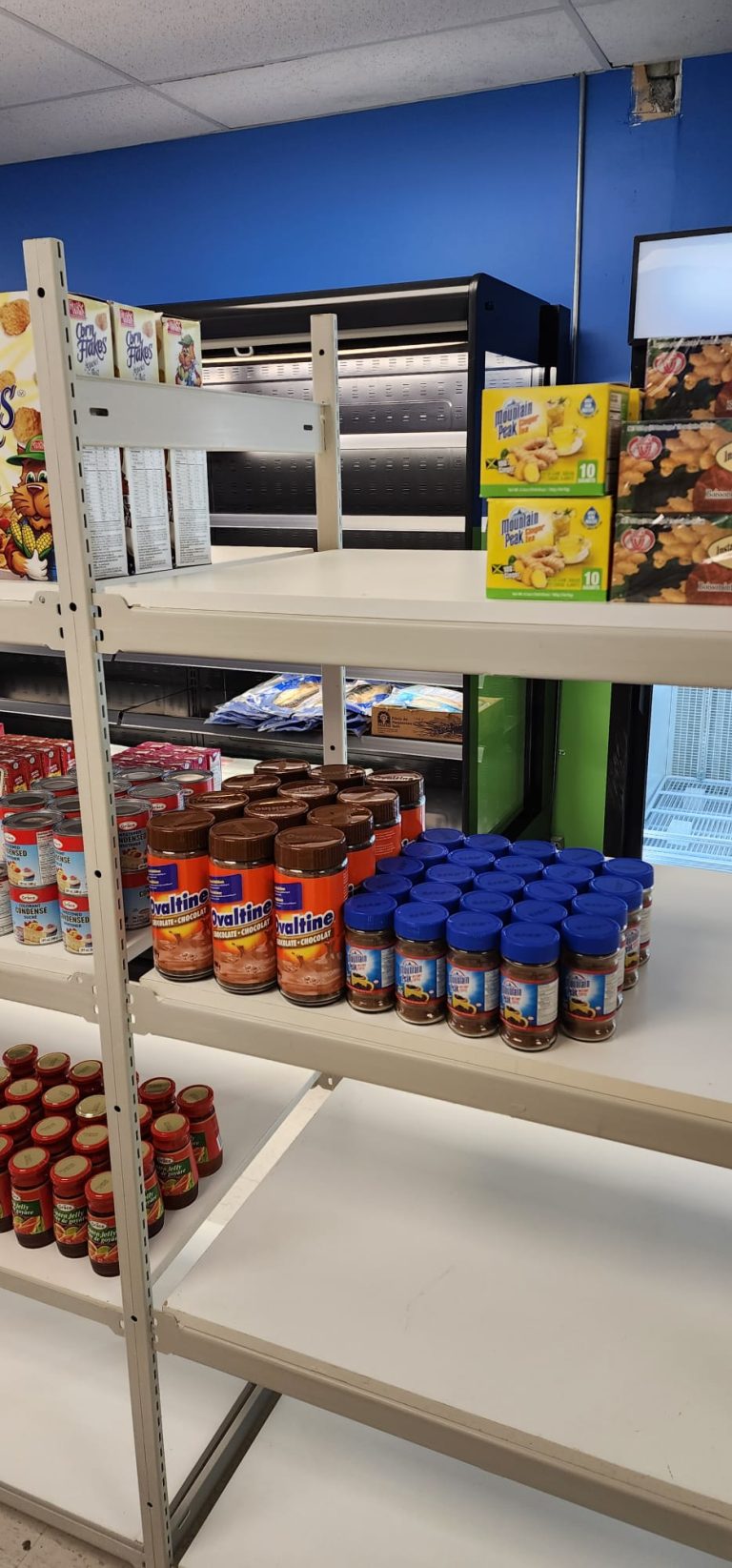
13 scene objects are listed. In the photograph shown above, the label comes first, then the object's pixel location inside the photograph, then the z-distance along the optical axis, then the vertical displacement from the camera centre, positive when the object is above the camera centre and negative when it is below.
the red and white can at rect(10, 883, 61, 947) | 1.55 -0.62
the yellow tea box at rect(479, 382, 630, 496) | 1.04 +0.04
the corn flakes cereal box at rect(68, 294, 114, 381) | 1.24 +0.18
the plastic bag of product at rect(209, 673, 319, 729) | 3.68 -0.75
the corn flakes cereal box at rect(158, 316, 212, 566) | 1.50 +0.02
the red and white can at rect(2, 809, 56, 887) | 1.54 -0.52
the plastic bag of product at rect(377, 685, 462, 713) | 3.54 -0.73
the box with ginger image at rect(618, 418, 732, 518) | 0.99 +0.01
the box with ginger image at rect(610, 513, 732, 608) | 1.02 -0.08
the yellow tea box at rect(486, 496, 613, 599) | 1.06 -0.07
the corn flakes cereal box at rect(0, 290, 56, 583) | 1.35 +0.04
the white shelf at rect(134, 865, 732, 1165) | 1.15 -0.67
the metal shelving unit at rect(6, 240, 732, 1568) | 1.15 -1.13
